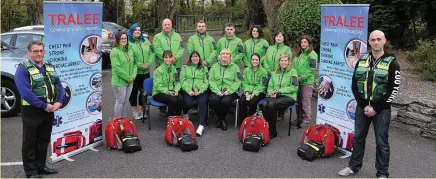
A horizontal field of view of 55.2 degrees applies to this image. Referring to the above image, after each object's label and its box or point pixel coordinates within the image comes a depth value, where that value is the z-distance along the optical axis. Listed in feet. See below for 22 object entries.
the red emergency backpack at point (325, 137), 17.84
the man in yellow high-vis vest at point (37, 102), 14.05
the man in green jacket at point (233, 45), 24.35
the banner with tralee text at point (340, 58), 16.74
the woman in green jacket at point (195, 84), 22.12
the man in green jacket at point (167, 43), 23.57
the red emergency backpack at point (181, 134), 18.57
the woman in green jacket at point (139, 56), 22.41
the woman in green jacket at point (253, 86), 21.99
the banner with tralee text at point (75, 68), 16.11
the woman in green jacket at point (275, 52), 22.94
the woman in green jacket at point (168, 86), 21.84
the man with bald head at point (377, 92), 14.02
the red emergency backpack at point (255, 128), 19.42
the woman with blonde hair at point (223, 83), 22.16
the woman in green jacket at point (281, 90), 20.77
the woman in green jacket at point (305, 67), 21.79
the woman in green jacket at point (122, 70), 20.45
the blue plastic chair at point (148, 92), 22.12
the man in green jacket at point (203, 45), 24.07
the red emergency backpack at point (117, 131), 18.51
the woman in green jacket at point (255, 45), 24.16
